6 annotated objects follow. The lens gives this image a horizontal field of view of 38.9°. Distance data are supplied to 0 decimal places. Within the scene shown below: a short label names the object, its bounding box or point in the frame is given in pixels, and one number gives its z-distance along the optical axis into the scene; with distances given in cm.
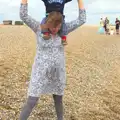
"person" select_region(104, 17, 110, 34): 1619
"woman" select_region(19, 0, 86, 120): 252
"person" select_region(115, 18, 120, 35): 1611
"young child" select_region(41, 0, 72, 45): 244
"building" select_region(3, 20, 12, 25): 4088
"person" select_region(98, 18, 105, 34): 1644
